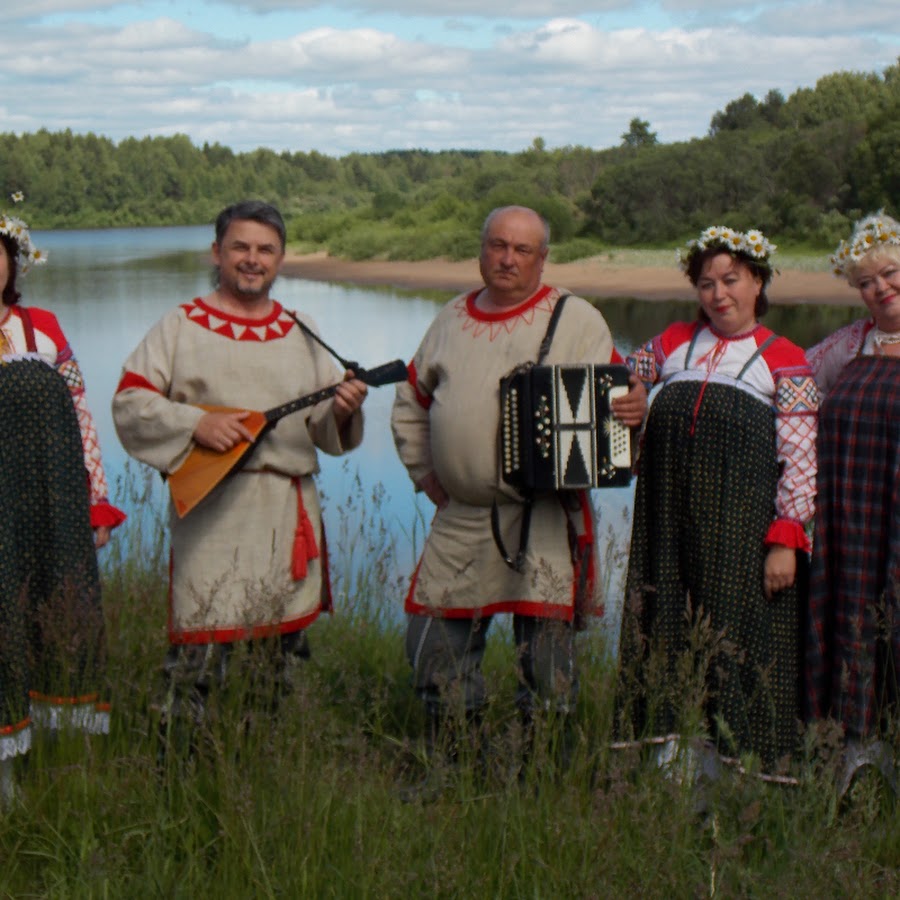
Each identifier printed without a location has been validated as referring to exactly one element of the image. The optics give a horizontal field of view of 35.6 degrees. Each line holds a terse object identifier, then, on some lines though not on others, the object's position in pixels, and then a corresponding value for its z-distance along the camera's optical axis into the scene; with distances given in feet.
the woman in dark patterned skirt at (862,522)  11.91
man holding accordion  12.55
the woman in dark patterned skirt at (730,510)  12.04
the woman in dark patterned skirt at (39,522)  12.09
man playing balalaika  12.64
